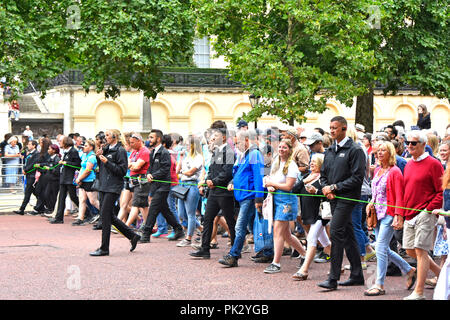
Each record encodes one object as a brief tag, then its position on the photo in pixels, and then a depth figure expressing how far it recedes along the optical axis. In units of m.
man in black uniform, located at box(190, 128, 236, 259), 12.50
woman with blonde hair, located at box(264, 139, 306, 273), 11.27
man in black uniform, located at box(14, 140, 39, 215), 21.97
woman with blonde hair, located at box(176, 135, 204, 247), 14.78
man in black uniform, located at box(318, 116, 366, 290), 9.80
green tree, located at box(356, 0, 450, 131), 27.09
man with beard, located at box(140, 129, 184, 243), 14.65
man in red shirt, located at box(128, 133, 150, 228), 15.81
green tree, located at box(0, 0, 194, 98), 24.67
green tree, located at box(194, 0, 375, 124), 24.48
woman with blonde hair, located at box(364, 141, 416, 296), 9.50
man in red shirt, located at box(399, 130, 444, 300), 9.01
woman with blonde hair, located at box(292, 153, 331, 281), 10.71
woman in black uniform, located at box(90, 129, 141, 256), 13.09
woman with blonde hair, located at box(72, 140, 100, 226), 18.07
